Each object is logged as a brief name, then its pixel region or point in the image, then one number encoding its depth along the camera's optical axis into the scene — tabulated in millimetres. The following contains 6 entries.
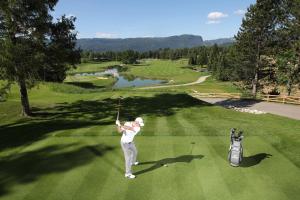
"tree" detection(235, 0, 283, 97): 29154
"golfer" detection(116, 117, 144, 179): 7420
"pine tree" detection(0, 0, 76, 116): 12782
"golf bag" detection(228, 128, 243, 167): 8170
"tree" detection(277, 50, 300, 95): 14115
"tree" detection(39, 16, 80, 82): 14755
